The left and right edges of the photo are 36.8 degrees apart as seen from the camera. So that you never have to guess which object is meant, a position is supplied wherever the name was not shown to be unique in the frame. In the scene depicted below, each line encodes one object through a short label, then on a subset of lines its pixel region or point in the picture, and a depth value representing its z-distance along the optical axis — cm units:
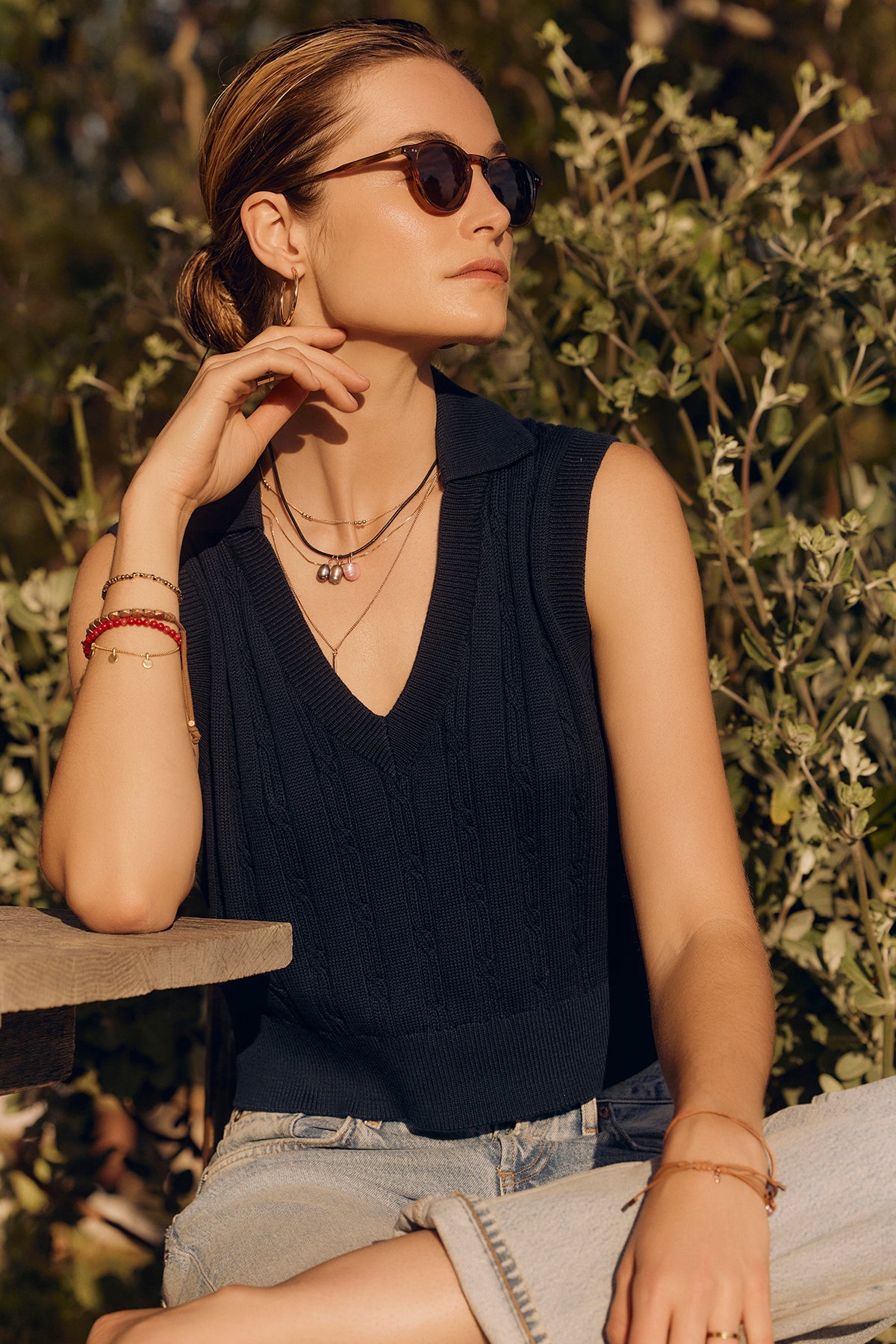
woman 194
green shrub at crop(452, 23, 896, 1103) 230
